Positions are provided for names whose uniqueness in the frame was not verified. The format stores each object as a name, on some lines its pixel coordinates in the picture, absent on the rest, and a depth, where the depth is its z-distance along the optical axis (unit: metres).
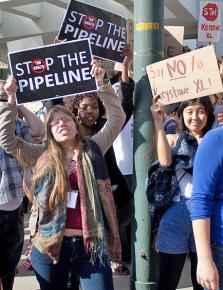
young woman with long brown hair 2.56
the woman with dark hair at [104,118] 3.23
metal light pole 3.13
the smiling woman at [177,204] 2.75
